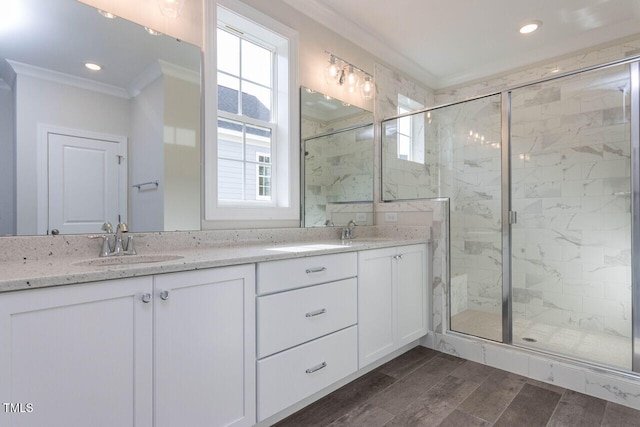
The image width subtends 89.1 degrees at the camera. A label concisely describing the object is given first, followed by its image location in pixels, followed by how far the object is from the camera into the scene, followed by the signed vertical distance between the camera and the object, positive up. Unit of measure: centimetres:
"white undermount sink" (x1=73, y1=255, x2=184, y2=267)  132 -20
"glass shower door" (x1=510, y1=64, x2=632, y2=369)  244 +1
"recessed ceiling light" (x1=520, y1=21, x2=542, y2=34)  271 +159
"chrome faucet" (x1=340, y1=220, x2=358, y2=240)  267 -14
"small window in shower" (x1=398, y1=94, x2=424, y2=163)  309 +72
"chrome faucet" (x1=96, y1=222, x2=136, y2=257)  148 -14
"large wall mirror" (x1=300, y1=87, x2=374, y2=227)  250 +45
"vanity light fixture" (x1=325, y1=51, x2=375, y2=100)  268 +120
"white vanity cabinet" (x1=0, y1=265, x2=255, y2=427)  89 -44
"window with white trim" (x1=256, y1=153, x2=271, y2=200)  231 +27
